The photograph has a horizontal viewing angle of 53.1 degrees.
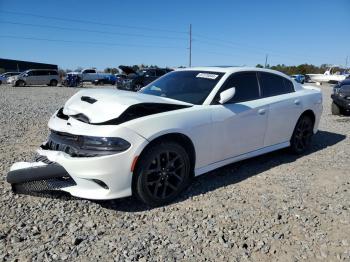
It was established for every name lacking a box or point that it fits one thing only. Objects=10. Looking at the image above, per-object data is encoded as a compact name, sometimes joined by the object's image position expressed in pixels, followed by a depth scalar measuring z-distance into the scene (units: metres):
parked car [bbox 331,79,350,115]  10.29
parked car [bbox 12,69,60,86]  31.44
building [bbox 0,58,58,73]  64.00
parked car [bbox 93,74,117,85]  38.53
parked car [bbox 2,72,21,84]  32.19
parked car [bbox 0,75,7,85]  36.39
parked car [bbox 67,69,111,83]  38.84
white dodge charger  3.37
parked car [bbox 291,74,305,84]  41.12
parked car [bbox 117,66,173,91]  24.02
